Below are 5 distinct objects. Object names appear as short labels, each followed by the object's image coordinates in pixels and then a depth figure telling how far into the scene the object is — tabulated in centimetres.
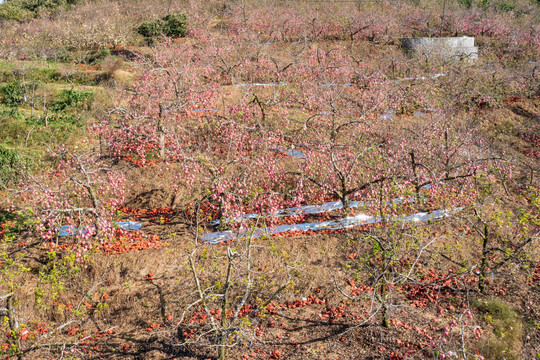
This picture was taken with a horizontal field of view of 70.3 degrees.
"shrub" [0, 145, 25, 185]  1469
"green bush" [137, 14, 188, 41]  3194
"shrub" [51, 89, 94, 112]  2077
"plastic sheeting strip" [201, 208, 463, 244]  1198
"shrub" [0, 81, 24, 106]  2133
